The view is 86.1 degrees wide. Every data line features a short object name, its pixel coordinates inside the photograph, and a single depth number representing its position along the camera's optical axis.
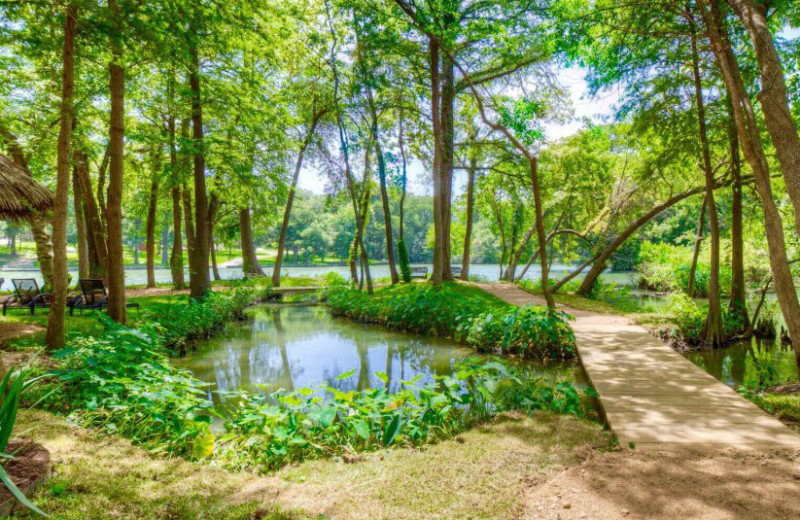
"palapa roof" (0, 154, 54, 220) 7.21
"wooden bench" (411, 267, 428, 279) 23.10
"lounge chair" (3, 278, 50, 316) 9.75
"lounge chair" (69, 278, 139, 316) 9.39
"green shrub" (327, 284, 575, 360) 7.63
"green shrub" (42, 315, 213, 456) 3.89
